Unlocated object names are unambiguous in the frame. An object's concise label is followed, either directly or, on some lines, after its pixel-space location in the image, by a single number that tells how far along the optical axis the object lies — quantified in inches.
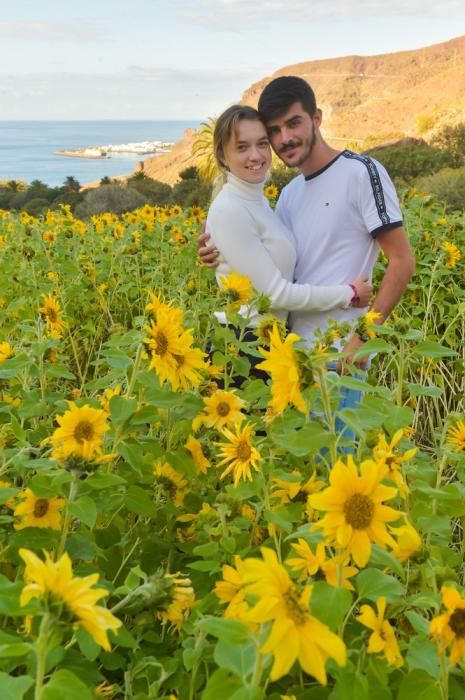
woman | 87.7
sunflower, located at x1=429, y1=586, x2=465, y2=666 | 31.3
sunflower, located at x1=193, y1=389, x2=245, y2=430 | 54.8
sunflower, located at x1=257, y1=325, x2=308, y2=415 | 40.7
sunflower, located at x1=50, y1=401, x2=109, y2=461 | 43.6
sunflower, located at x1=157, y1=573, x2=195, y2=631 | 37.1
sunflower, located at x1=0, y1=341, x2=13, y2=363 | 65.8
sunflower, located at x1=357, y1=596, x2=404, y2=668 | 35.3
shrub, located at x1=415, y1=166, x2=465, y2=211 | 289.7
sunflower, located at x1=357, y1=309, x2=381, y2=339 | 59.8
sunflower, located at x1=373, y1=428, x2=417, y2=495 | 41.0
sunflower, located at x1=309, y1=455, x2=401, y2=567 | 32.1
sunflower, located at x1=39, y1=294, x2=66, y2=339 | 84.2
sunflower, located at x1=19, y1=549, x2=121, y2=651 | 27.7
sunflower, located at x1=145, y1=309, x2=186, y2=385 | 51.1
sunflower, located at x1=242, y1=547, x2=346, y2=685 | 26.6
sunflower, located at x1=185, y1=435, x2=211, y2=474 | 56.5
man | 89.1
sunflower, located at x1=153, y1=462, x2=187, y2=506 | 56.7
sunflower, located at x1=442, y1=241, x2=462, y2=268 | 135.1
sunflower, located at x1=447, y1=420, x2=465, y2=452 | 52.4
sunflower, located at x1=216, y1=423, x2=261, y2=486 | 47.8
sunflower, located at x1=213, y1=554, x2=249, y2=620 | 38.5
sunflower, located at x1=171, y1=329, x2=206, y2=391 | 52.6
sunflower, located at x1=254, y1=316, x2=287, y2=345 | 60.2
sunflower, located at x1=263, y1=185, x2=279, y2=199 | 163.8
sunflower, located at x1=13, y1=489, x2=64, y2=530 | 47.9
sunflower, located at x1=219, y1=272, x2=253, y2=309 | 69.4
